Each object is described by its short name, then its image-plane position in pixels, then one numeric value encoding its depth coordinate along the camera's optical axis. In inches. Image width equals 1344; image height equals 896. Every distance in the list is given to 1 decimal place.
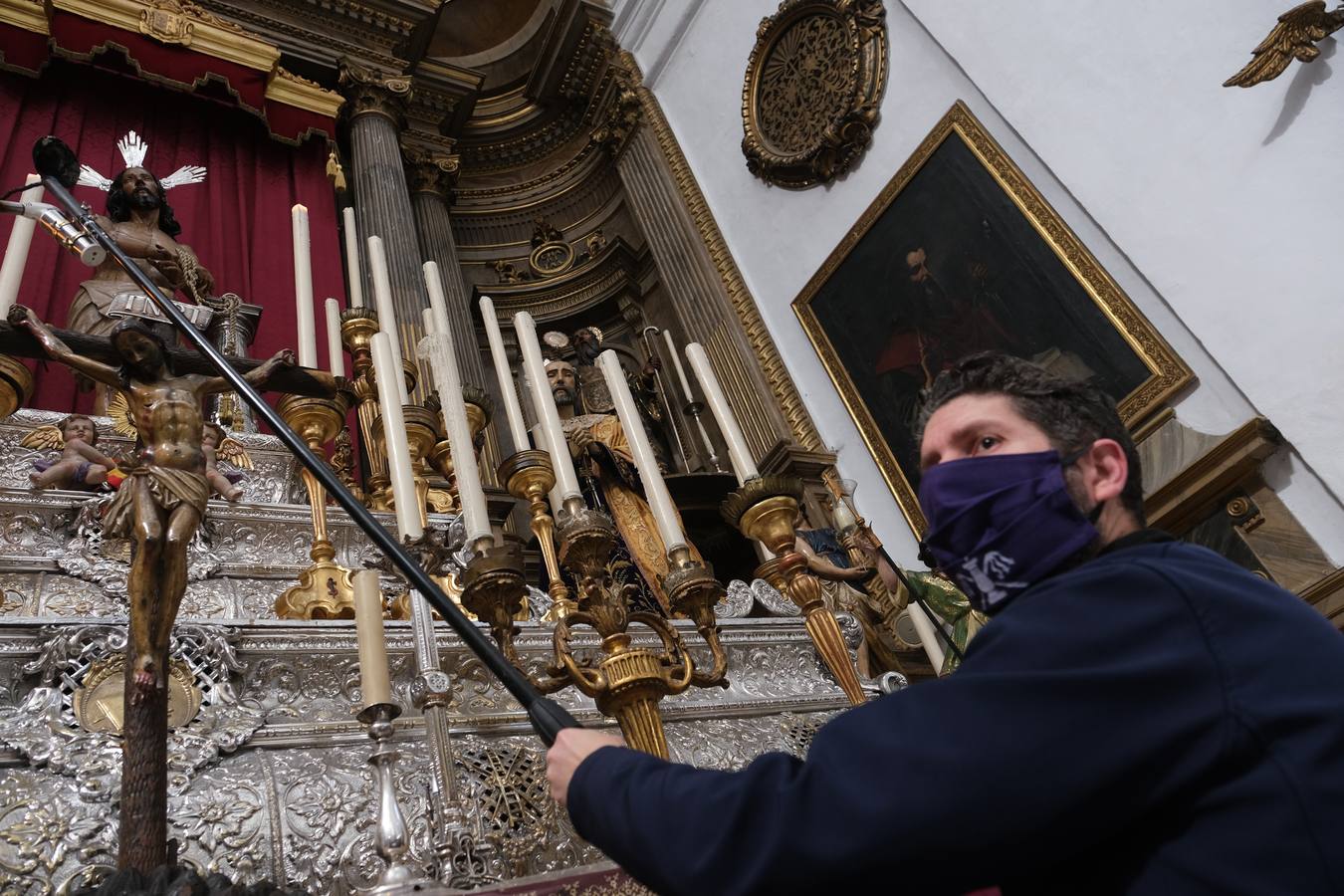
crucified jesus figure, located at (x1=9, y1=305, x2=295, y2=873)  42.1
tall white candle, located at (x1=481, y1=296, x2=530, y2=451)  79.7
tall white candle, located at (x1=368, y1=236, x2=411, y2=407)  83.5
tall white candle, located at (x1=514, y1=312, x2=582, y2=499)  63.1
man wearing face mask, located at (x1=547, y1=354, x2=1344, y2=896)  22.4
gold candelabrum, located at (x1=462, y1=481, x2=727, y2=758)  50.9
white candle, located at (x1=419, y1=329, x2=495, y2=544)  54.0
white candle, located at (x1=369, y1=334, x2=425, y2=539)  56.5
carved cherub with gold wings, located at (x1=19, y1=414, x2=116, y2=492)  88.2
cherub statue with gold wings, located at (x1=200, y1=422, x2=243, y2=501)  79.3
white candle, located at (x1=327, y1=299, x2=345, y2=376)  99.3
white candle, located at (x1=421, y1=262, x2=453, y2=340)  79.7
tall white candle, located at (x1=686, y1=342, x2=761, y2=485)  67.7
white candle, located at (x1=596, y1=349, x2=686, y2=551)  59.8
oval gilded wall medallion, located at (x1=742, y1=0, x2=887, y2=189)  200.5
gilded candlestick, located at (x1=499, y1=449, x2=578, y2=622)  73.4
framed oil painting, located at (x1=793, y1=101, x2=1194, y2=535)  143.5
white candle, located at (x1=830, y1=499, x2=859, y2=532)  91.1
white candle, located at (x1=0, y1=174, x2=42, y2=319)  78.2
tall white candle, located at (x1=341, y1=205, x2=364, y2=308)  99.7
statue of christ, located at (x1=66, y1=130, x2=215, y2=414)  132.3
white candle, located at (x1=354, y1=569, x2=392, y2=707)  46.0
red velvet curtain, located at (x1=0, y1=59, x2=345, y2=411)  211.6
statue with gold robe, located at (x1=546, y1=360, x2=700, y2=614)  169.3
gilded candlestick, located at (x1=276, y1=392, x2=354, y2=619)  74.3
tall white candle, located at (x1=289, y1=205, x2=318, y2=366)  83.4
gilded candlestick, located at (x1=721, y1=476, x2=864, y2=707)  66.4
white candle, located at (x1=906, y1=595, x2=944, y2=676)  79.7
